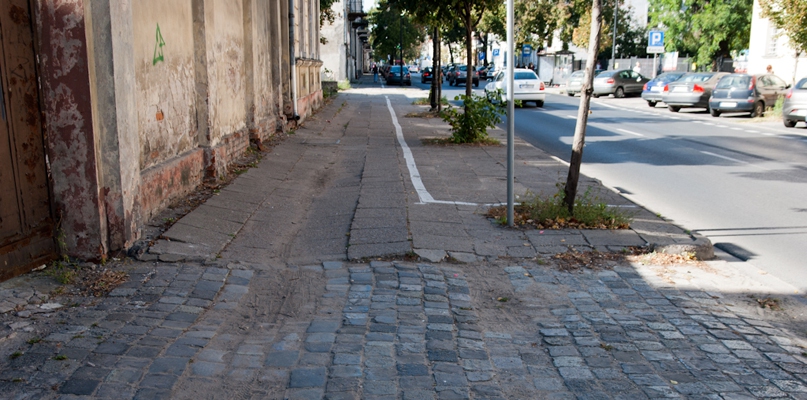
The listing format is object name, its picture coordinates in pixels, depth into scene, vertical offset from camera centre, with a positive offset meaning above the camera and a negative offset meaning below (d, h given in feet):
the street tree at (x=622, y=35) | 176.35 +9.70
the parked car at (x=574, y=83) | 125.39 -2.15
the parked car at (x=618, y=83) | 120.47 -2.09
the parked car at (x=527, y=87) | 89.51 -2.04
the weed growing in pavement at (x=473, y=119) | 46.65 -3.23
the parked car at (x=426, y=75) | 194.98 -0.99
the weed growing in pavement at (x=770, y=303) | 17.16 -5.80
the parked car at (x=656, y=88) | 96.32 -2.42
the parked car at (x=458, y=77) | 175.52 -1.41
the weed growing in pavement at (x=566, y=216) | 23.84 -5.07
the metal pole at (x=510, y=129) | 23.30 -1.97
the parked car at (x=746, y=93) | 76.79 -2.51
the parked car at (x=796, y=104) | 63.62 -3.04
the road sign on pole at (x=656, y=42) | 114.83 +4.83
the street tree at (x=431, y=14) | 59.82 +5.15
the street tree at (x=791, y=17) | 69.26 +5.51
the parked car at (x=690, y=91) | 85.87 -2.53
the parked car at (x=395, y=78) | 176.96 -1.64
